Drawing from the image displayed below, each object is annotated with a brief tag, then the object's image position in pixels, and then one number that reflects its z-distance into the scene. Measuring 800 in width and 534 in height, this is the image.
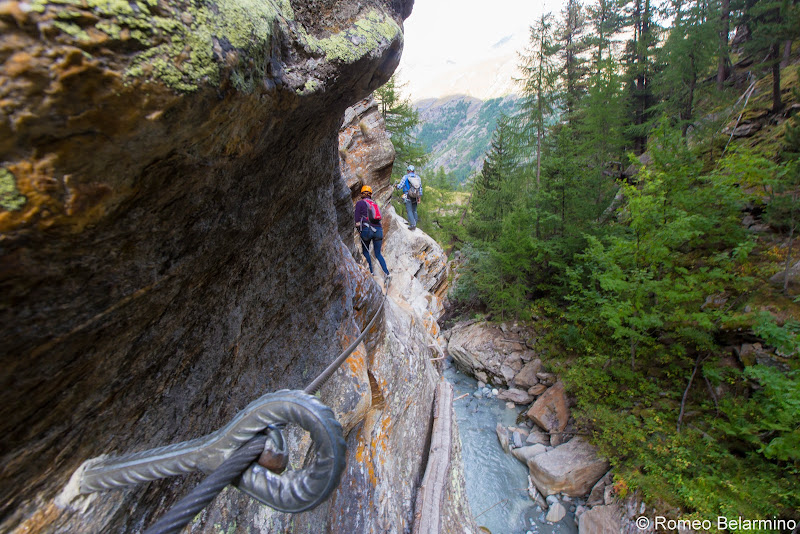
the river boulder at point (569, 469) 10.05
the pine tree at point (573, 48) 20.47
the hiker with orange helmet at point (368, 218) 7.41
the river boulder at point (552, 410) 12.19
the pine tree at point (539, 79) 16.72
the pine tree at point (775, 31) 12.08
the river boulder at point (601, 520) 8.54
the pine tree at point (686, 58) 14.58
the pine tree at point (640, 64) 17.64
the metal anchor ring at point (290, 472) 1.10
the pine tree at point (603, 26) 19.98
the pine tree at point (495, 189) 19.67
